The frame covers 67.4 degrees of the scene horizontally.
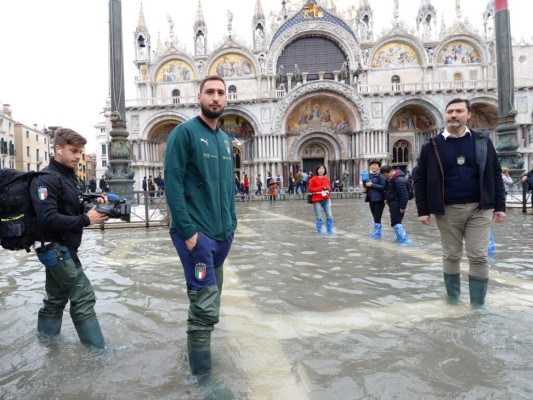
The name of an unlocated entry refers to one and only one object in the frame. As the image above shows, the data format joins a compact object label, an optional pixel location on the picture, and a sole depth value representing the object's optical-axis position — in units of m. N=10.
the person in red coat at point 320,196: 8.94
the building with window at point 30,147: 48.69
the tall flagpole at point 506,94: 14.87
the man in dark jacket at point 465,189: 3.59
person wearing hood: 7.73
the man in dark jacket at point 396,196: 7.16
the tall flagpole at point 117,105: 12.89
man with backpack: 2.65
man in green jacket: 2.51
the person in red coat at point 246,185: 26.11
